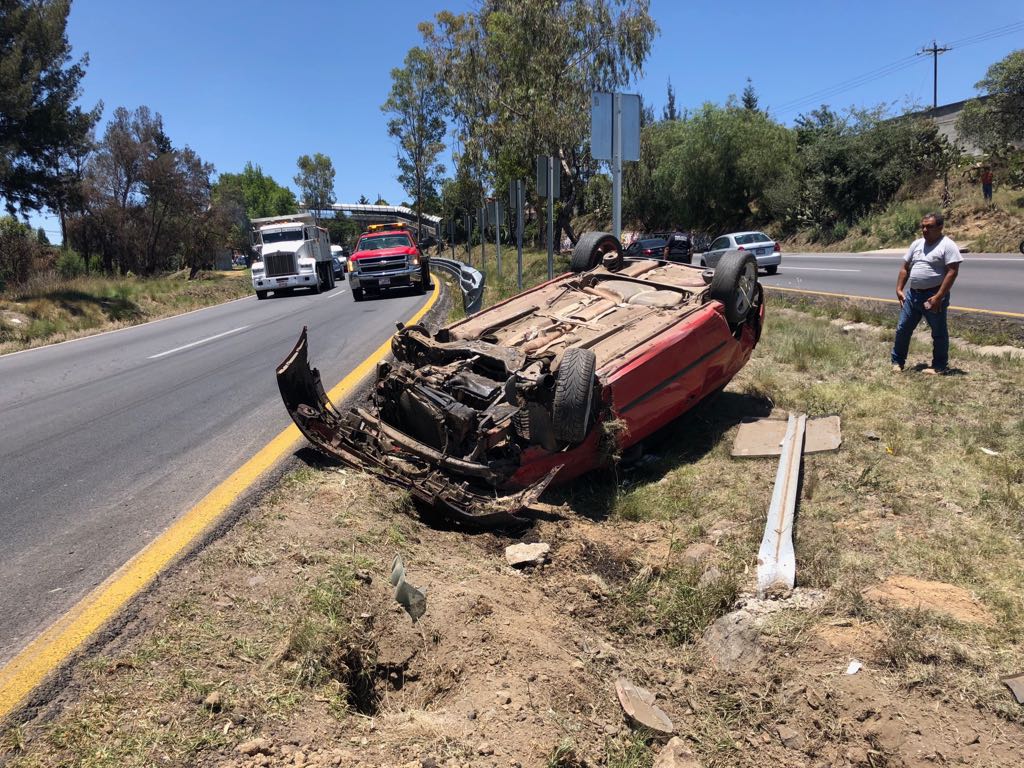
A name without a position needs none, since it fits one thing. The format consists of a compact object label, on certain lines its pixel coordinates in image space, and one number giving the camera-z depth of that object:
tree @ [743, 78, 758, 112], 64.93
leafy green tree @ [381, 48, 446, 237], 52.47
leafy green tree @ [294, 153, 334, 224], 100.62
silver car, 22.88
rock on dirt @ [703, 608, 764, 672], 3.20
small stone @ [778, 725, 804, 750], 2.72
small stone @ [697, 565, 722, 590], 3.72
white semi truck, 25.61
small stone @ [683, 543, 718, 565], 4.06
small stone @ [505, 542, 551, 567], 4.05
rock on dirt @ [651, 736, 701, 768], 2.52
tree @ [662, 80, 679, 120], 78.00
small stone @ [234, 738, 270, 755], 2.19
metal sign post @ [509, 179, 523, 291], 15.27
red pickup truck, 20.42
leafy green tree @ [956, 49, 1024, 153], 31.41
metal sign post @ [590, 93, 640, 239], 10.24
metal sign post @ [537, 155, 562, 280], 12.45
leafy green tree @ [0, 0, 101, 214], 19.70
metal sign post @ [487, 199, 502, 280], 19.56
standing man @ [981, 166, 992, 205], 29.64
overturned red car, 4.51
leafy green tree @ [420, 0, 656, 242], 28.19
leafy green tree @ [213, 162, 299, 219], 97.56
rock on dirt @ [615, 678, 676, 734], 2.69
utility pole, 64.44
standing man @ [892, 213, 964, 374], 7.32
